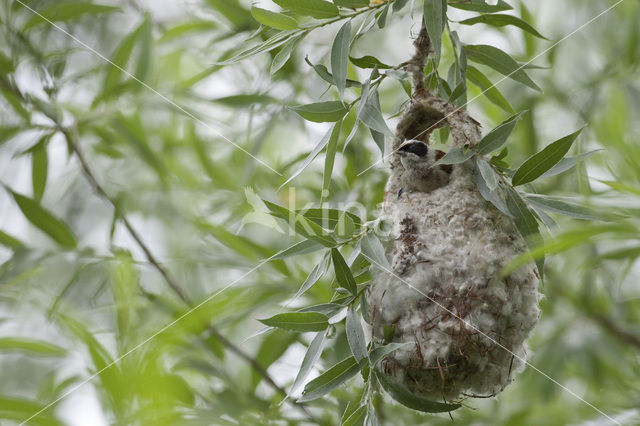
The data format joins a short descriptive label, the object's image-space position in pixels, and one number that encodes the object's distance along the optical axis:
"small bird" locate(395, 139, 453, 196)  5.65
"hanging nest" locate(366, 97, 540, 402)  5.58
